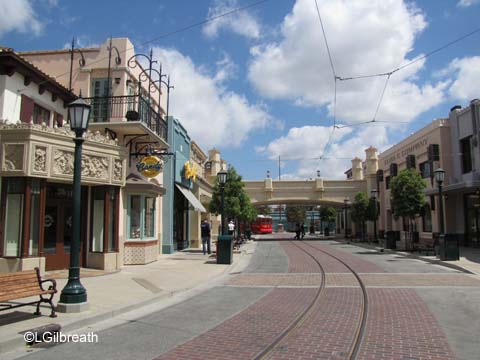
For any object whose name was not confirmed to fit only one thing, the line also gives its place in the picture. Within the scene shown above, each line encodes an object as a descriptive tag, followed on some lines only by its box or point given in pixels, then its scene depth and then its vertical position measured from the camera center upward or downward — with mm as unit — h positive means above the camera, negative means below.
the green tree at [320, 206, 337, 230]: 73500 +1743
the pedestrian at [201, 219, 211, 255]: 23234 -496
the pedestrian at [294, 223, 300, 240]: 47553 -801
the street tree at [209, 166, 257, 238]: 28609 +1852
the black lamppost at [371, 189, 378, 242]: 34625 +1607
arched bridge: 46156 +3604
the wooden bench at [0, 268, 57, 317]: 7204 -1062
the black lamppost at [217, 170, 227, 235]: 19891 +2136
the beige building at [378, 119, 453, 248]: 28328 +4709
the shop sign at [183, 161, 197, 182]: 26359 +3363
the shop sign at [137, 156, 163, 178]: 18172 +2513
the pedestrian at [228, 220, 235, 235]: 26281 -141
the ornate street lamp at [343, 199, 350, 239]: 43172 +2161
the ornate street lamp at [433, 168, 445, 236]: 20125 +2058
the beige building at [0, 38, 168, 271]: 12820 +2310
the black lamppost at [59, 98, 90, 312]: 8664 +643
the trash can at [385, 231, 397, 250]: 27244 -1098
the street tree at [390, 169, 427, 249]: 23891 +1644
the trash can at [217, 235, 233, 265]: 19000 -1112
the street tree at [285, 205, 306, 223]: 97375 +2557
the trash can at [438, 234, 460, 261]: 18812 -1181
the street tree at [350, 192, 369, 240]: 37562 +1429
